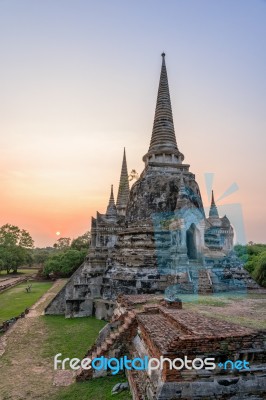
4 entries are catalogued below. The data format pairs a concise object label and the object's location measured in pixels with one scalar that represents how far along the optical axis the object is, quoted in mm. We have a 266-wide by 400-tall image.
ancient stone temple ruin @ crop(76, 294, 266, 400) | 5602
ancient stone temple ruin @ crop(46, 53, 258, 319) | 16188
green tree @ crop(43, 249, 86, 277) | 42469
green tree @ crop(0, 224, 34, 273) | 50159
